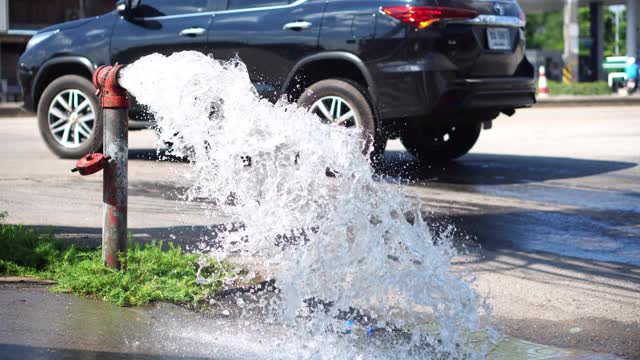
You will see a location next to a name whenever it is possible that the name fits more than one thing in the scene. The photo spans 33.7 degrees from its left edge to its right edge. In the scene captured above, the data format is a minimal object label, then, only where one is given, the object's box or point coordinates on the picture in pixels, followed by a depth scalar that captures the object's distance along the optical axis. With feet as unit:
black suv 28.63
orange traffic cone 96.12
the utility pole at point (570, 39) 123.24
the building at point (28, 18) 125.90
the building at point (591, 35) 124.67
